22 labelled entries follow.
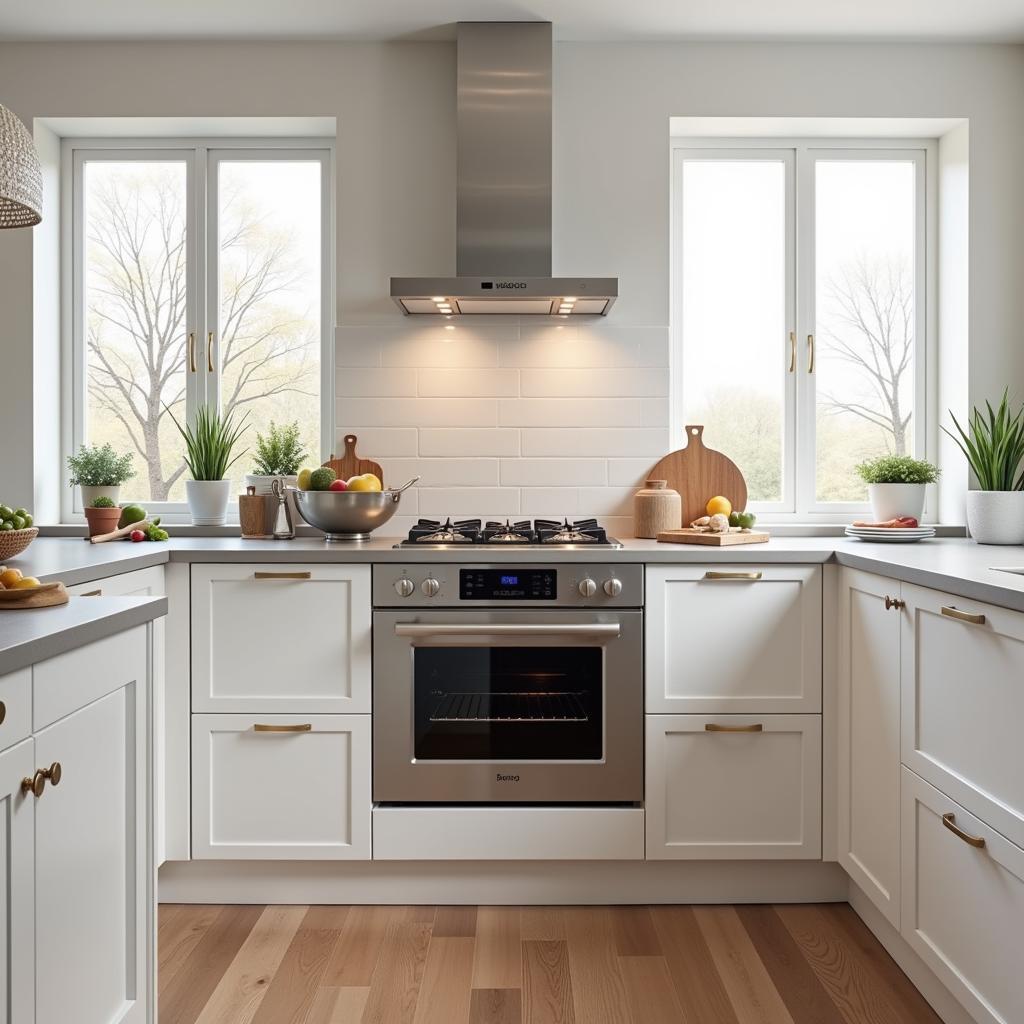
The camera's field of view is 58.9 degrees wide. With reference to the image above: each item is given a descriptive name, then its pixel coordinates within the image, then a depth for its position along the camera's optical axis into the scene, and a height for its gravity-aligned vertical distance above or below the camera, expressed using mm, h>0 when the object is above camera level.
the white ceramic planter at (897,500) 2998 +31
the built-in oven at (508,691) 2494 -508
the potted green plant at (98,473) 3055 +113
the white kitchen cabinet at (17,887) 1049 -452
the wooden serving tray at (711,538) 2689 -88
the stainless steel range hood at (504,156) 2898 +1130
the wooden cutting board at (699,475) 3107 +114
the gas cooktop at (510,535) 2607 -80
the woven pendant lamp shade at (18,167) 1609 +615
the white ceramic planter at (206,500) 3121 +23
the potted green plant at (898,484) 2990 +84
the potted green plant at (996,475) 2746 +112
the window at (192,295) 3287 +770
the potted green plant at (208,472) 3127 +120
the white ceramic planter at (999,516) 2738 -19
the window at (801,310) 3271 +719
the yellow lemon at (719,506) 2979 +8
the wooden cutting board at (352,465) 3092 +144
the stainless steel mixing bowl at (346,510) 2703 -9
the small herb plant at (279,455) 3078 +176
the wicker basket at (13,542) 2080 -84
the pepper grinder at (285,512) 2906 -18
